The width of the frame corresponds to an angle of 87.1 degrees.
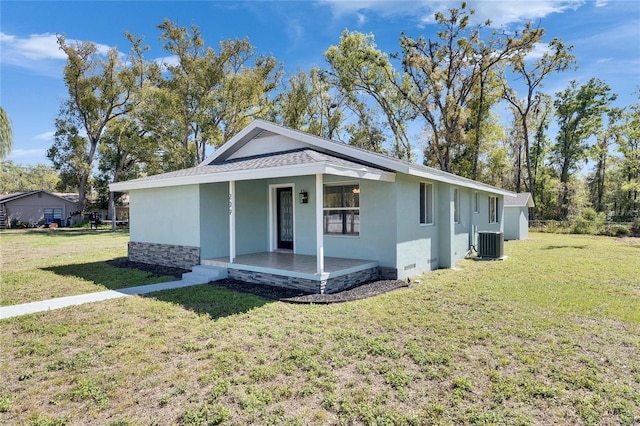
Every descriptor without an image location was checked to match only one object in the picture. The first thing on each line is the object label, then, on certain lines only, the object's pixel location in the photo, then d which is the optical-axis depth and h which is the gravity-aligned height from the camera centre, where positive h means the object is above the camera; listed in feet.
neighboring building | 98.69 +1.88
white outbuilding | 65.46 -1.72
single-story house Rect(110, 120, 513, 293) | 25.27 -0.21
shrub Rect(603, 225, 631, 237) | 73.00 -4.73
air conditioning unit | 39.14 -4.07
